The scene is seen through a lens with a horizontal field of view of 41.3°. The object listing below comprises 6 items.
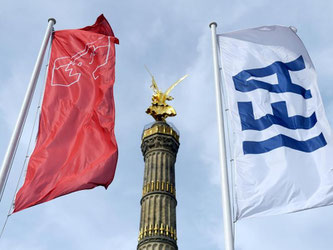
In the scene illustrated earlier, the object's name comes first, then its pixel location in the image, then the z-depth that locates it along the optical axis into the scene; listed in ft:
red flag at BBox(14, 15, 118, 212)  34.83
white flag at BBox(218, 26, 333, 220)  31.91
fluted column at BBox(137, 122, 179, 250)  102.22
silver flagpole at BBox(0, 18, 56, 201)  35.06
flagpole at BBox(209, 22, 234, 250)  30.56
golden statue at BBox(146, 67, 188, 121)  132.98
